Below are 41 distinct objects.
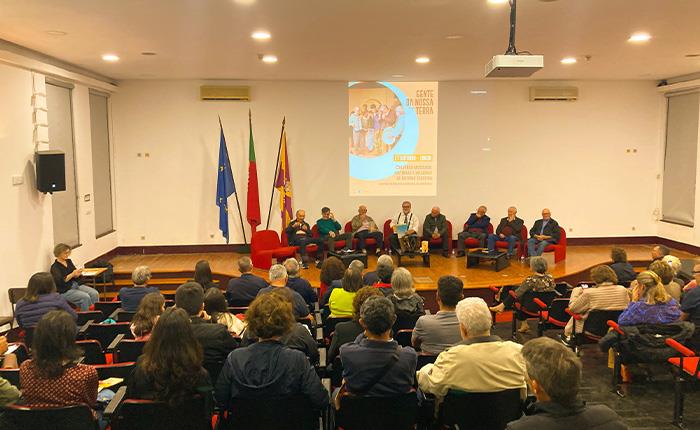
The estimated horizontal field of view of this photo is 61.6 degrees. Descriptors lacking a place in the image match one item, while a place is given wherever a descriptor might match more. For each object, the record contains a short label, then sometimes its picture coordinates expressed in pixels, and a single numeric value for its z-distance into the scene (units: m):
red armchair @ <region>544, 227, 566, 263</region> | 10.43
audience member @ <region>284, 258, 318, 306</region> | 5.96
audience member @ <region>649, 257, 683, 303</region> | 5.42
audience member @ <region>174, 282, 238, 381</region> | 3.75
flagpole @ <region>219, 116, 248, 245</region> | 11.60
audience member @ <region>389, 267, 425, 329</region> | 4.84
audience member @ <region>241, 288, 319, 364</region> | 3.85
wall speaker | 7.90
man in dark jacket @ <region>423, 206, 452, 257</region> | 11.15
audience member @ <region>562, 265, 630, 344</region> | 5.64
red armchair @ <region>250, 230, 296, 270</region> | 9.97
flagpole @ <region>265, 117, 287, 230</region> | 11.46
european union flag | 11.12
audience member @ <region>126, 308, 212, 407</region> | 2.89
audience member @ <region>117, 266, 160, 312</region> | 5.58
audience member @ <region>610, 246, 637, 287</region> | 7.27
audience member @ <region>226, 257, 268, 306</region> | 6.02
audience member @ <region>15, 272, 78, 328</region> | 5.14
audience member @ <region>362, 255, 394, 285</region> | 5.93
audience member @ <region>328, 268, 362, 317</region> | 5.06
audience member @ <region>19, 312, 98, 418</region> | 2.97
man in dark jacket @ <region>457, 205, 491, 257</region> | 11.03
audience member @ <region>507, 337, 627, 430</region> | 2.18
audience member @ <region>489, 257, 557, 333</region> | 6.60
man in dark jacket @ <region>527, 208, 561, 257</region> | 10.41
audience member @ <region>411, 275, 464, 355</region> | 3.94
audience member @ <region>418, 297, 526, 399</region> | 3.01
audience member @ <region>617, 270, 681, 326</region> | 4.88
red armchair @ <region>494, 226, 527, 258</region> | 10.66
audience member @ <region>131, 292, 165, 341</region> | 4.09
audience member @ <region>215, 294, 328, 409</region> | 2.93
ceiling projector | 5.27
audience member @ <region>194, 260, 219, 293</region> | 5.93
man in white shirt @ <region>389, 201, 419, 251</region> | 10.83
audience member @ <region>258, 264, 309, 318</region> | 5.02
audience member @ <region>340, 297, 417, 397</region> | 3.10
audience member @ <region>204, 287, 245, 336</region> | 4.35
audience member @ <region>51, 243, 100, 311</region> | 7.06
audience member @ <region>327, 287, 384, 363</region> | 4.09
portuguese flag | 11.24
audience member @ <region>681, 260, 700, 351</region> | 5.01
